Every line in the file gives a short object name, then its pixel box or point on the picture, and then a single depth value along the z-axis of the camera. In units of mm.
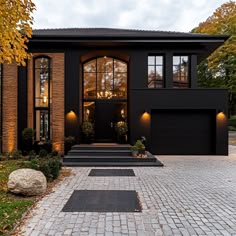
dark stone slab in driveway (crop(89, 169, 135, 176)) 8594
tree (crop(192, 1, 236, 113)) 23922
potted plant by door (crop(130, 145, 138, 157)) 11109
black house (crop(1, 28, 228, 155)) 13078
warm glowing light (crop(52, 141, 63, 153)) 13094
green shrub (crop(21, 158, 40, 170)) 7167
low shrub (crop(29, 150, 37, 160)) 10824
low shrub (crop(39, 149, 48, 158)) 11668
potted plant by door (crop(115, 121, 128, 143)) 13219
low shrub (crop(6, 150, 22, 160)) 11727
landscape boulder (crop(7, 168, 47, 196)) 5605
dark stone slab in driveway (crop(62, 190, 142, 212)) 4902
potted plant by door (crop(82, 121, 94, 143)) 13238
